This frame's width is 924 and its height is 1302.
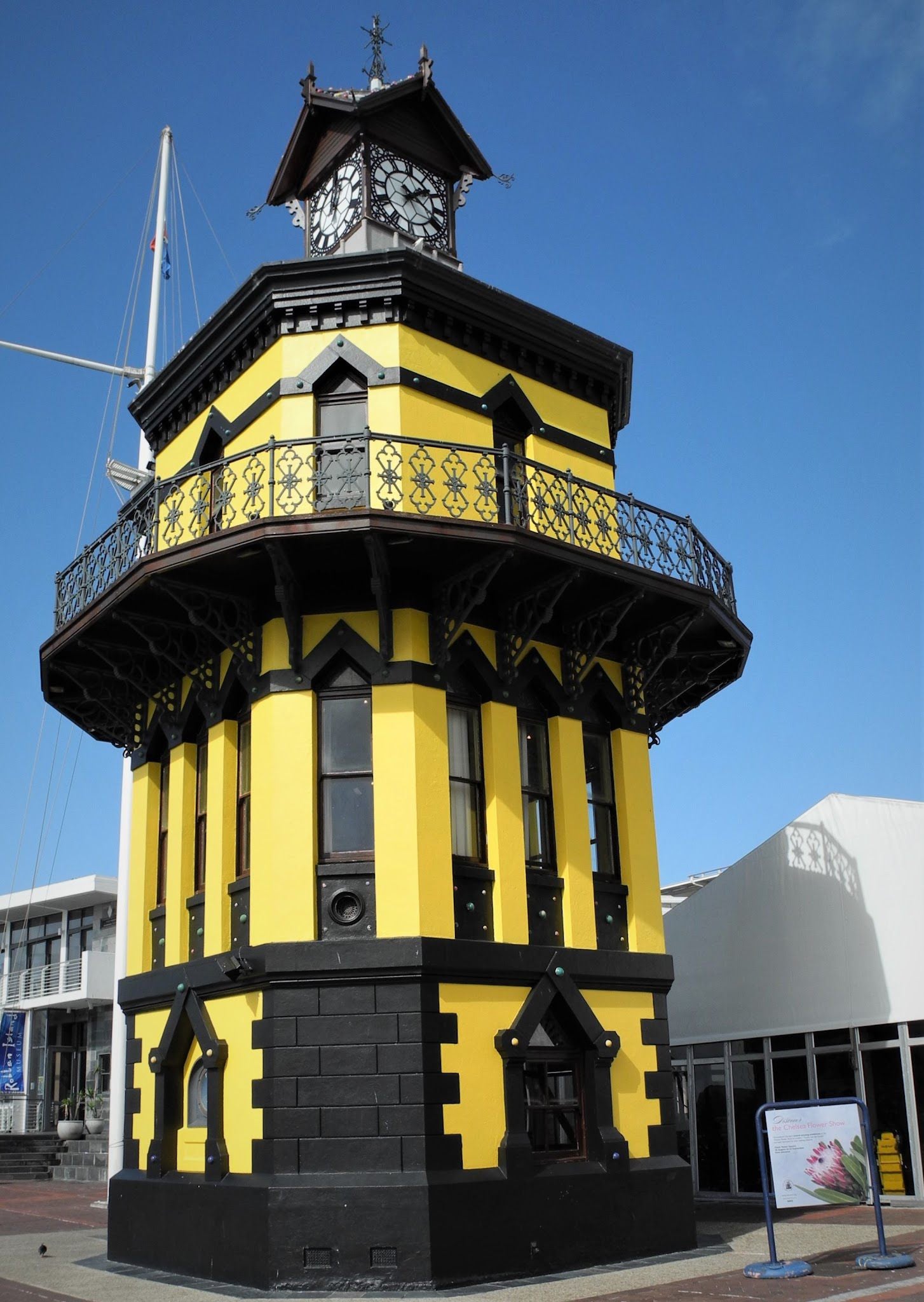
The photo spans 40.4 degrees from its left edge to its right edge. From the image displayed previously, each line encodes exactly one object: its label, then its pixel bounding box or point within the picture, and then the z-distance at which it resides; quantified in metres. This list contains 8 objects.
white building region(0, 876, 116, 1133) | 41.16
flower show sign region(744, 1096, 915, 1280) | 12.19
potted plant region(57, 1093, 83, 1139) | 35.22
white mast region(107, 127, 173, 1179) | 18.91
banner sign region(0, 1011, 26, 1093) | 42.53
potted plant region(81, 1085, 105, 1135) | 35.41
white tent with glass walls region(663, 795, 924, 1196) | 18.86
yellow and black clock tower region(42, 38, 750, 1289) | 12.87
